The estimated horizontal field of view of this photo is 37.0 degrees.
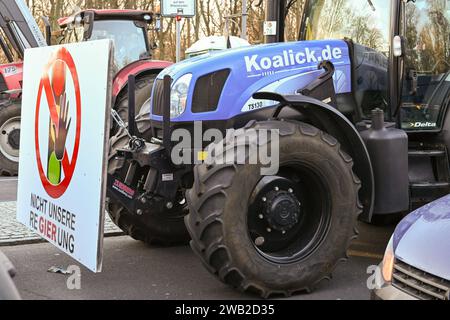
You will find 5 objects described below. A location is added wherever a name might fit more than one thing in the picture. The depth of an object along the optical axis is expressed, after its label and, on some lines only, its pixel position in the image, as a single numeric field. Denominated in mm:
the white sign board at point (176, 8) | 13828
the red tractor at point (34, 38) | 11094
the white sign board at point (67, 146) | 4227
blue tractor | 4531
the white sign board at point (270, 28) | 6457
